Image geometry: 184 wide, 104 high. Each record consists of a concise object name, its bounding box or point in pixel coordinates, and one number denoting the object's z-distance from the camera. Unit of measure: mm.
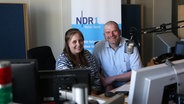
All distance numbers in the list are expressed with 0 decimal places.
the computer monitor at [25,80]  1359
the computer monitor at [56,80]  1638
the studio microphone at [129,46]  1596
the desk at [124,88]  2309
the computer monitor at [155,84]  1346
